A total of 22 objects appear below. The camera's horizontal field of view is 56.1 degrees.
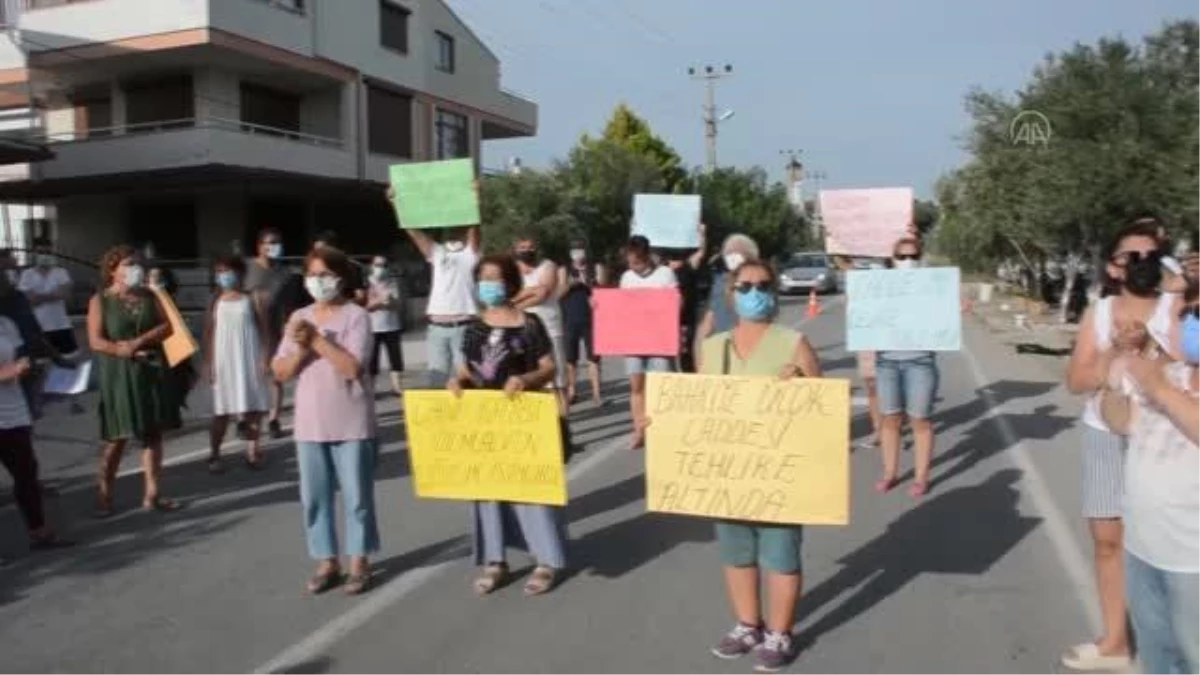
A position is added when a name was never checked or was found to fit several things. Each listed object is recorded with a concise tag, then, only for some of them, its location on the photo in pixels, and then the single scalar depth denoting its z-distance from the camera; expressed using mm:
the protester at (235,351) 8586
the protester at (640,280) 9758
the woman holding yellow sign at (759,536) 4574
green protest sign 8359
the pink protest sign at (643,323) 9461
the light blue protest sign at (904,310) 7805
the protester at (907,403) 7629
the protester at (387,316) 12877
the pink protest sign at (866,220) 9375
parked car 38562
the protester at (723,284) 7453
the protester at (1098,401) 4113
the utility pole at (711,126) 54625
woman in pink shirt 5500
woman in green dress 7258
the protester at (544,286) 9727
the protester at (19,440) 6297
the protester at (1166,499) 2904
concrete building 26047
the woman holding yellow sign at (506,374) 5500
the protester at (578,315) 12342
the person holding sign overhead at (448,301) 9039
